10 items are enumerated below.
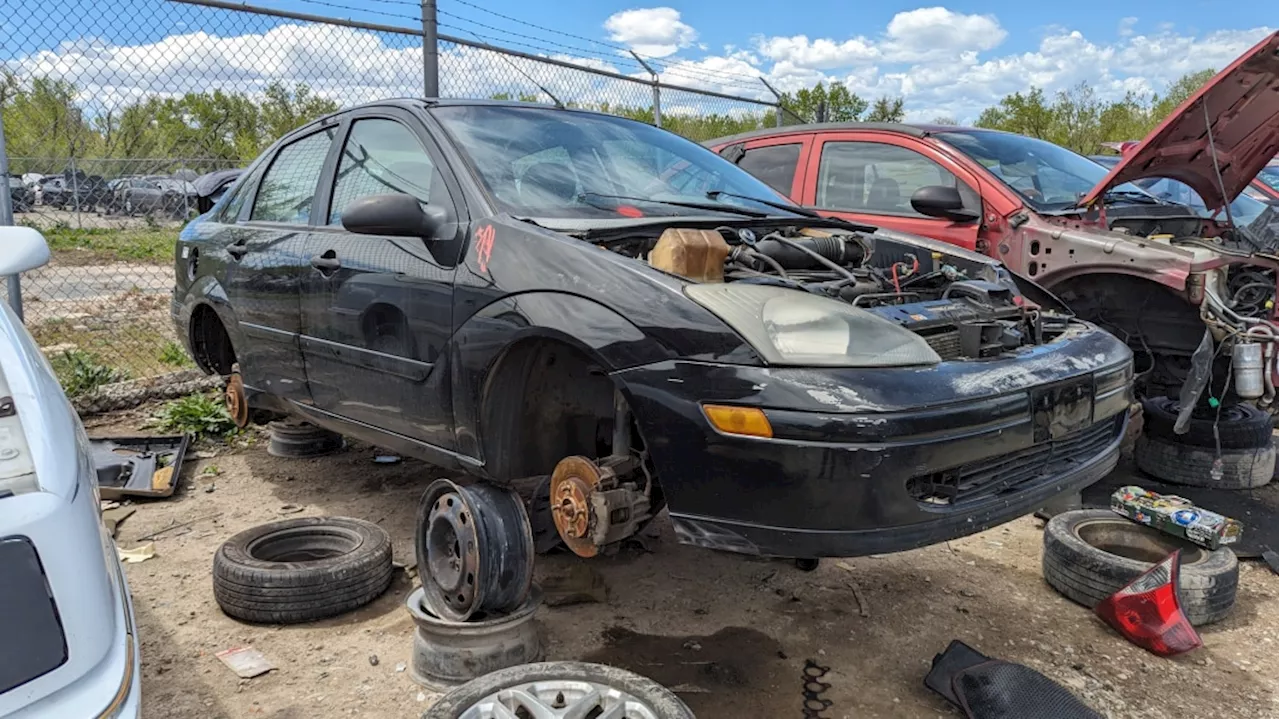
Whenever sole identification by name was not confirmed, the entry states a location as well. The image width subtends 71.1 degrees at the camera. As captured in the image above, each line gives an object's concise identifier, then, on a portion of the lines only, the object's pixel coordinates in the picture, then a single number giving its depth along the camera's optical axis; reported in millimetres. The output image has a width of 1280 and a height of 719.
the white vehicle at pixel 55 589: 1414
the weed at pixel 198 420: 5461
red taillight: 3010
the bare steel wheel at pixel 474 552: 2686
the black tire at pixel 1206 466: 4664
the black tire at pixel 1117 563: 3248
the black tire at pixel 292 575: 3086
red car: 4156
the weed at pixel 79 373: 5738
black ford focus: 2219
